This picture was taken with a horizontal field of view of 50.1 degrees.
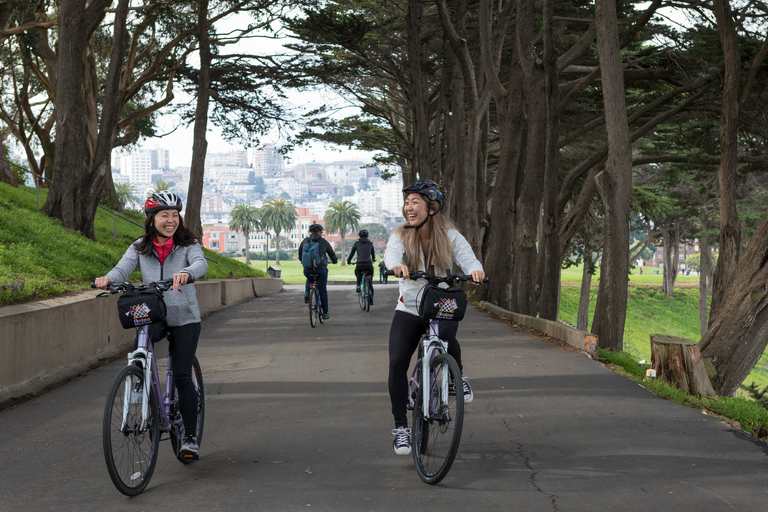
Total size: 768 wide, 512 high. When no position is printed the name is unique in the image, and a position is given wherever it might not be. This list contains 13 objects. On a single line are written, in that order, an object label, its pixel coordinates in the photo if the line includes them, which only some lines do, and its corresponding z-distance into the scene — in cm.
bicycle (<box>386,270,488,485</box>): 470
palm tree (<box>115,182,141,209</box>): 11594
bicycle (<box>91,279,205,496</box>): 452
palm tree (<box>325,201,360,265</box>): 16050
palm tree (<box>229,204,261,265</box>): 14325
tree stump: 836
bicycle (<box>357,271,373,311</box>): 1800
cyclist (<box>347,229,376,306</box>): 1748
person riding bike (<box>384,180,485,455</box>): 520
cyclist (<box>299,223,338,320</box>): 1451
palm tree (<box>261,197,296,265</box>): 15612
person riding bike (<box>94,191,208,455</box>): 511
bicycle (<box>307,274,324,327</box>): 1441
